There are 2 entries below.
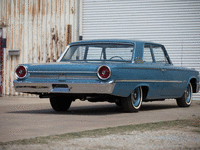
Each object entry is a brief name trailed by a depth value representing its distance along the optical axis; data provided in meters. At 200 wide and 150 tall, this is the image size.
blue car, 13.74
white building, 25.87
